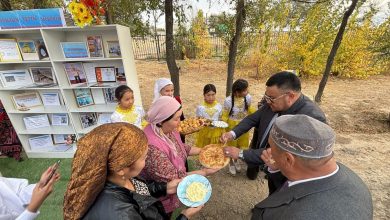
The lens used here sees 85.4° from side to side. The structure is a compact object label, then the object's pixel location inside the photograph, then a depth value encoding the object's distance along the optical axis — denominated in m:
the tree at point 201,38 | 12.47
